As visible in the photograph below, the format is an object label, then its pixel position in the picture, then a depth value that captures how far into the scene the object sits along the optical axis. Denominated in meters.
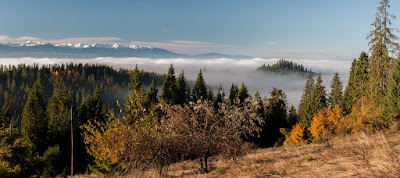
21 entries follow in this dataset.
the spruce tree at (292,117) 59.31
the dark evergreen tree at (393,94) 25.64
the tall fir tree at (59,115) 39.25
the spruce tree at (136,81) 43.16
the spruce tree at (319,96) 49.41
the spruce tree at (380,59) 25.94
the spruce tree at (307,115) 46.88
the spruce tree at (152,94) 44.69
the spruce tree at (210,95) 54.19
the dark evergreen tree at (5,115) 43.91
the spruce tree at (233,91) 63.14
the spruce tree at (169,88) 44.78
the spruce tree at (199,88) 52.03
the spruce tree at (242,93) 56.63
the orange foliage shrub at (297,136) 42.98
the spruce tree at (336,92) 58.00
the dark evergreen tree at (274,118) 52.84
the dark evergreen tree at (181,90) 46.84
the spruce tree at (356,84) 43.84
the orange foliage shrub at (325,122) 37.56
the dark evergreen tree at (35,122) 39.03
